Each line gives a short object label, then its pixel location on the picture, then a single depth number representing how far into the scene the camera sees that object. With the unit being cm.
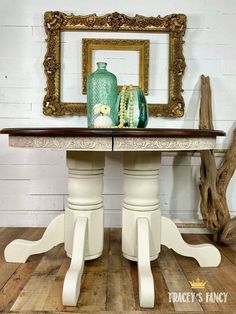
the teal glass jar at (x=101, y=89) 131
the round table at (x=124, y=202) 94
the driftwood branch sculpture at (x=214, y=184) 157
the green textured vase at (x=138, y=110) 118
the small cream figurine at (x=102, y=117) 113
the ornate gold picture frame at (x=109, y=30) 172
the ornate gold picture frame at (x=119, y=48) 173
